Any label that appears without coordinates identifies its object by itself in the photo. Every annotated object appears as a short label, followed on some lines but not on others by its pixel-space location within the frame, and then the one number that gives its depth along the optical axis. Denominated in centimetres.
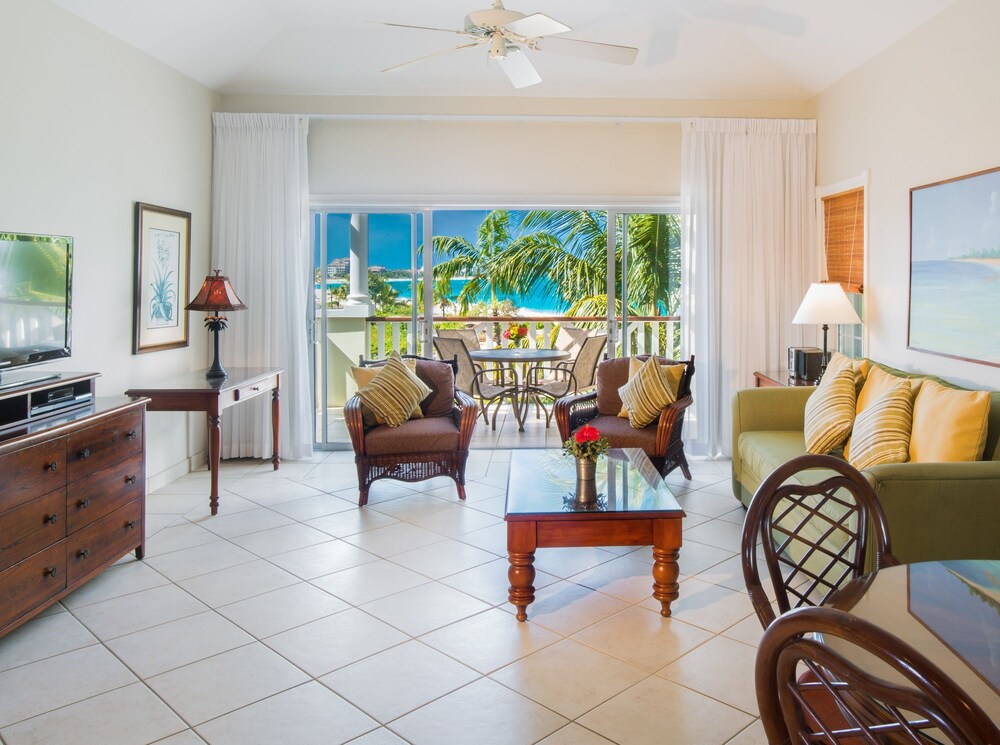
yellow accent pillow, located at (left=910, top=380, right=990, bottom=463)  309
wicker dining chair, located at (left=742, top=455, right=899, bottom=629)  184
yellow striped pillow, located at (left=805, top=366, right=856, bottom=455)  387
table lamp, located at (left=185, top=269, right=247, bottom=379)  504
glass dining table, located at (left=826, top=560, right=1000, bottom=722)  141
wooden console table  455
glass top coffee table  317
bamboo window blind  533
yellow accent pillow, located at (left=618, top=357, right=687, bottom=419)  514
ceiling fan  346
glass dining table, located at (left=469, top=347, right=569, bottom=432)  689
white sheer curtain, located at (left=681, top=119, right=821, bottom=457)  598
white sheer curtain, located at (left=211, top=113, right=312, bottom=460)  590
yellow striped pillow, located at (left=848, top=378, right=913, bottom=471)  337
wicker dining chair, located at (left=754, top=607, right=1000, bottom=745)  91
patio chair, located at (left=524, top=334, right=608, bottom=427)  666
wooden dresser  286
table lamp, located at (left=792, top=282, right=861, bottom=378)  490
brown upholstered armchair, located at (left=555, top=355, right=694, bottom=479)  483
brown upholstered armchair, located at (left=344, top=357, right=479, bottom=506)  484
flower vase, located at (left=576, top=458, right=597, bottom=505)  342
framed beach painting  373
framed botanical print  484
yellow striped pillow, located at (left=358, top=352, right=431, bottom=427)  498
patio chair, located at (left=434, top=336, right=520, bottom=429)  674
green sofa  278
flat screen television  339
